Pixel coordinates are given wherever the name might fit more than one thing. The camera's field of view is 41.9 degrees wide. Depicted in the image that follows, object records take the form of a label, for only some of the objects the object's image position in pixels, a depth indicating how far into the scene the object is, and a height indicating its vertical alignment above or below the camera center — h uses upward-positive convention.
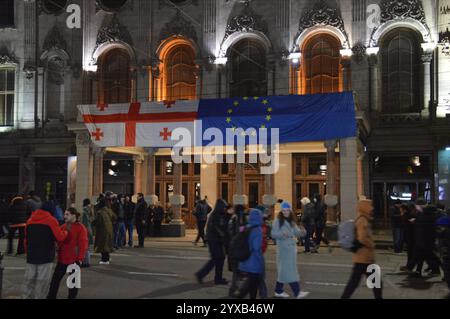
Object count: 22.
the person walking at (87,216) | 17.58 -0.91
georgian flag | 23.73 +2.66
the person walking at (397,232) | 19.12 -1.50
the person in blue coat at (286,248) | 10.94 -1.15
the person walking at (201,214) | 20.76 -0.98
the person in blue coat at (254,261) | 9.71 -1.24
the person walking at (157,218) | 24.67 -1.35
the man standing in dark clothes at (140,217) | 20.47 -1.08
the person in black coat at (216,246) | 12.72 -1.30
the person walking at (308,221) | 19.36 -1.14
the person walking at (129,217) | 20.14 -1.08
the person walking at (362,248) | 9.93 -1.04
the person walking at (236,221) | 13.29 -0.80
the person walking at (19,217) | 18.48 -0.99
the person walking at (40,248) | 9.59 -1.01
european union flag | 21.62 +2.67
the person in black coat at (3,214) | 20.37 -0.98
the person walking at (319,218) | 19.64 -1.05
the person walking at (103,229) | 15.50 -1.13
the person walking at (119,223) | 19.22 -1.24
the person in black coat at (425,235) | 13.62 -1.12
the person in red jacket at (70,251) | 10.38 -1.15
